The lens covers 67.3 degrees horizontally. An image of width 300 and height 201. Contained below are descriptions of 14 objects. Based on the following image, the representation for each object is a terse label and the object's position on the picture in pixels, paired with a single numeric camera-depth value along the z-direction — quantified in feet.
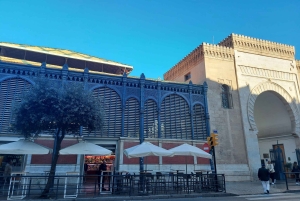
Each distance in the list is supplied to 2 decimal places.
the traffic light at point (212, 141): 39.06
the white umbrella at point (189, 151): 39.04
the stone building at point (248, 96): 58.59
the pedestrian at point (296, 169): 53.11
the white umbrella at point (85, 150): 34.32
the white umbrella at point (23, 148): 31.58
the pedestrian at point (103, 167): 42.04
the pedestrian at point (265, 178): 38.17
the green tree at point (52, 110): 32.01
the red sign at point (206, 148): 40.50
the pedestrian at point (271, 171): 50.44
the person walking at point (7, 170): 36.20
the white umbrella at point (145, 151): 36.35
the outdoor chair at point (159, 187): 34.38
